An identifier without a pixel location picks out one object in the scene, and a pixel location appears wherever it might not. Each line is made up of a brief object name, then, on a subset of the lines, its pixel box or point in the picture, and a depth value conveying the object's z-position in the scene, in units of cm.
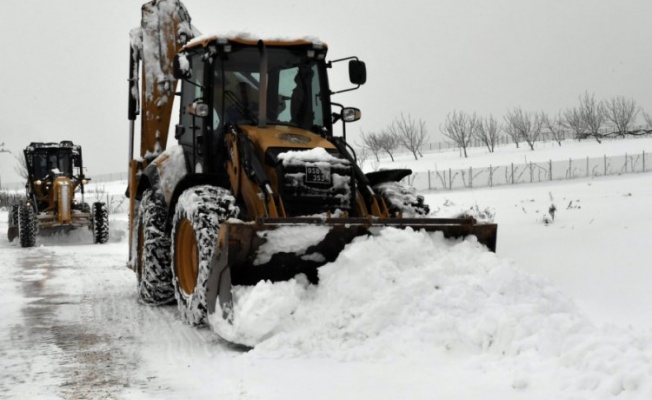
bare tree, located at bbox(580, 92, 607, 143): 7626
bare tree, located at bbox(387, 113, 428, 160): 7744
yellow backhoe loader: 596
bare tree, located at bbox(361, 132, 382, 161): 8112
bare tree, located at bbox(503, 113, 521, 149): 8025
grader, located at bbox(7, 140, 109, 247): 1875
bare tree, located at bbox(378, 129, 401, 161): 8185
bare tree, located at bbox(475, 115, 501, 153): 7512
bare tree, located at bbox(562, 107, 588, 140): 7801
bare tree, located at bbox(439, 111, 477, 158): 7562
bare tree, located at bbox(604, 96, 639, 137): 7920
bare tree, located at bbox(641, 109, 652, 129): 8400
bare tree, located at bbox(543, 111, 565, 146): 7948
